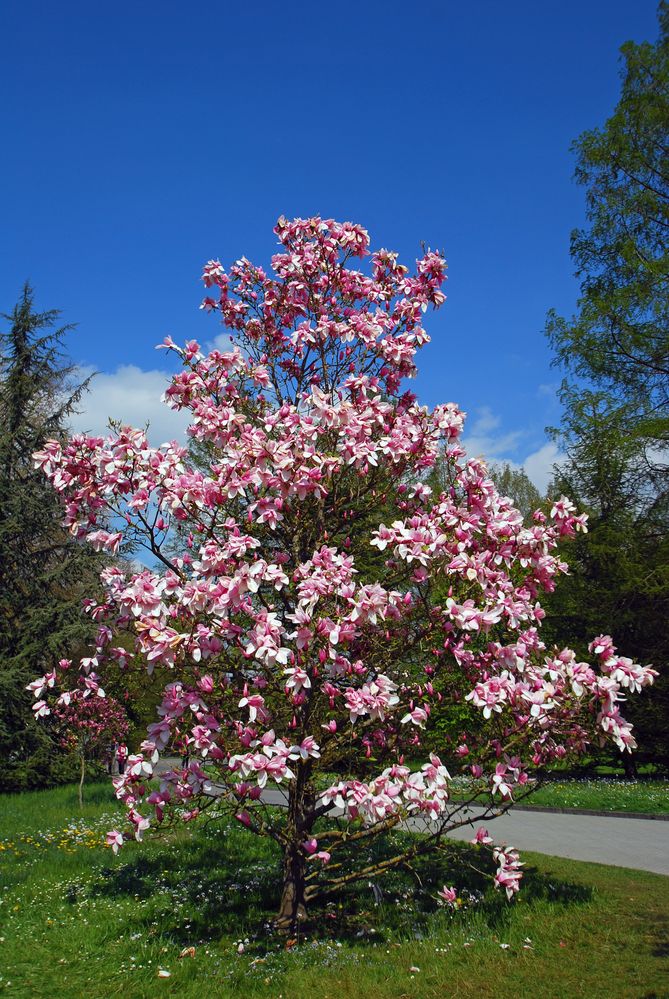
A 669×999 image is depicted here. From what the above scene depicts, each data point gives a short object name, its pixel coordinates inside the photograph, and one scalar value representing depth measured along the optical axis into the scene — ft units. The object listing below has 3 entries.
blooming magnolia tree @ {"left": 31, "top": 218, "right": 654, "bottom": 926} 14.79
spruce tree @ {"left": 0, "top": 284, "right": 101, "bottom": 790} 56.95
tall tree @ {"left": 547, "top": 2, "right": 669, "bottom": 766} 53.31
